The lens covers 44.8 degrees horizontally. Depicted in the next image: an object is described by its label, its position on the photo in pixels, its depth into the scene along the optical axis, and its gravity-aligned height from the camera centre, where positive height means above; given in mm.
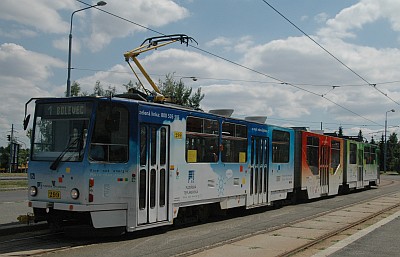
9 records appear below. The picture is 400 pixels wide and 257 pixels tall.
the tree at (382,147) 105144 +3620
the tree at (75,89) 36594 +5518
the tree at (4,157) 72562 +433
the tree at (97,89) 31681 +4865
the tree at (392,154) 106562 +2168
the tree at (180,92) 35938 +5244
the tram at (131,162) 9742 -11
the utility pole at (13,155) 47156 +496
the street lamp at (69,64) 22853 +4671
